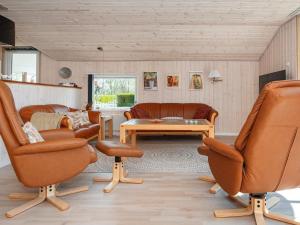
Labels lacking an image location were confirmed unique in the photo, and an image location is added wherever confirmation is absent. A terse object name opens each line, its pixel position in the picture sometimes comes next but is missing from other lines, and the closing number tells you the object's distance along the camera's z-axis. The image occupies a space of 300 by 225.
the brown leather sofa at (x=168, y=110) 6.52
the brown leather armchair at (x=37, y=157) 2.13
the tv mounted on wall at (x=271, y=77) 5.34
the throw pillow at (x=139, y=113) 6.43
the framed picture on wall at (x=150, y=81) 7.22
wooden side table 5.84
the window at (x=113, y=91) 7.45
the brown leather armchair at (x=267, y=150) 1.81
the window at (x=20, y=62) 7.79
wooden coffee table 4.02
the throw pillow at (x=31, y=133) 2.36
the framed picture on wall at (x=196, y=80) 7.15
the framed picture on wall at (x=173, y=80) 7.20
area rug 3.65
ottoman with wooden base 2.85
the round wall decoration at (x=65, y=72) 7.31
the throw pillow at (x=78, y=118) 4.62
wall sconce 6.79
